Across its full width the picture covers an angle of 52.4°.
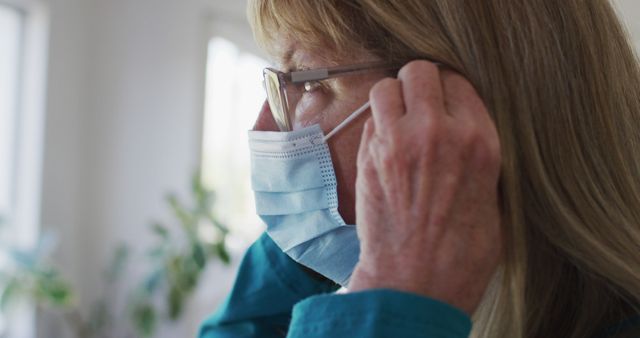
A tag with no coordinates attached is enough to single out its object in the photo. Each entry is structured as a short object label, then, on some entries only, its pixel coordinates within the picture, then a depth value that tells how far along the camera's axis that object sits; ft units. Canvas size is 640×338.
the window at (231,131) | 13.43
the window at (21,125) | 9.80
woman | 2.14
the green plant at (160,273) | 9.70
